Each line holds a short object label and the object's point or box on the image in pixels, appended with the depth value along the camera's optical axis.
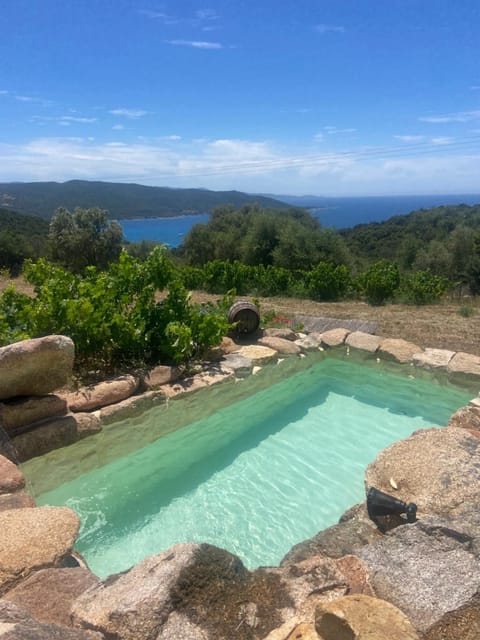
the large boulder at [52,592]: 2.38
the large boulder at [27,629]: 1.78
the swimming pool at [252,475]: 3.95
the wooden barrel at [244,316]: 8.46
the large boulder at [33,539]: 2.75
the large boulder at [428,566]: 2.34
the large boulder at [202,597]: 2.15
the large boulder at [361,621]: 1.98
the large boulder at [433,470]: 3.54
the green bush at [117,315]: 5.98
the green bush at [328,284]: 13.86
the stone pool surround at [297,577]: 2.14
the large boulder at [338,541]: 3.36
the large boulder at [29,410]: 4.90
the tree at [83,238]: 26.19
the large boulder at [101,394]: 5.57
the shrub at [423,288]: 12.80
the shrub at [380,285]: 13.21
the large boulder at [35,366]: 4.57
